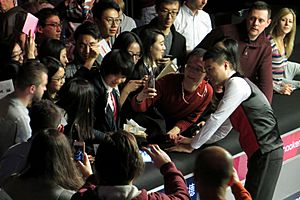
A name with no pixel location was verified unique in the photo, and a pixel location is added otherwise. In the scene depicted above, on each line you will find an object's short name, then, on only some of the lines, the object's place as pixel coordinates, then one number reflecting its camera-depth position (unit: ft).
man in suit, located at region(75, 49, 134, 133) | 20.10
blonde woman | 26.28
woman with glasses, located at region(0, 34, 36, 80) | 21.13
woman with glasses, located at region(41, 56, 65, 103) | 20.09
